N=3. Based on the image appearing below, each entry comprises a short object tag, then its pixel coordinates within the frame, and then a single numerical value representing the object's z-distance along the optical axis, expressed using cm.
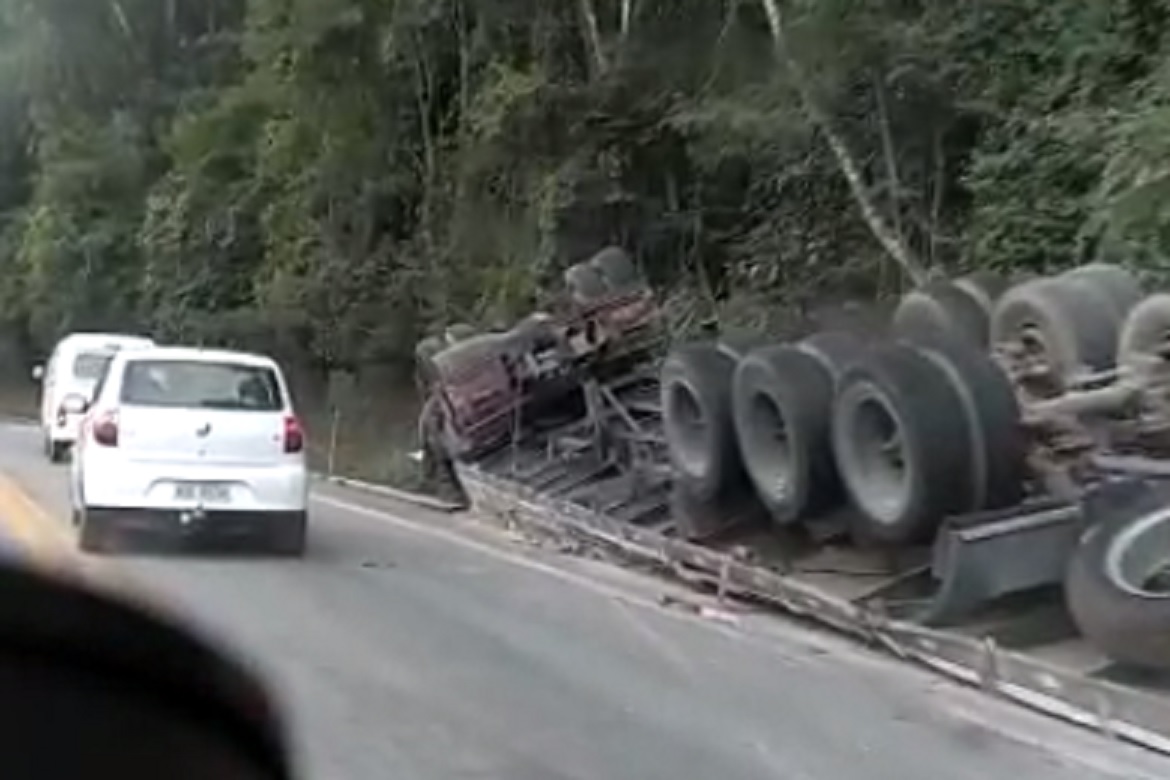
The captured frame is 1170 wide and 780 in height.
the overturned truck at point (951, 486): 1088
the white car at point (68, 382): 2978
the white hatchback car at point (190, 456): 1662
